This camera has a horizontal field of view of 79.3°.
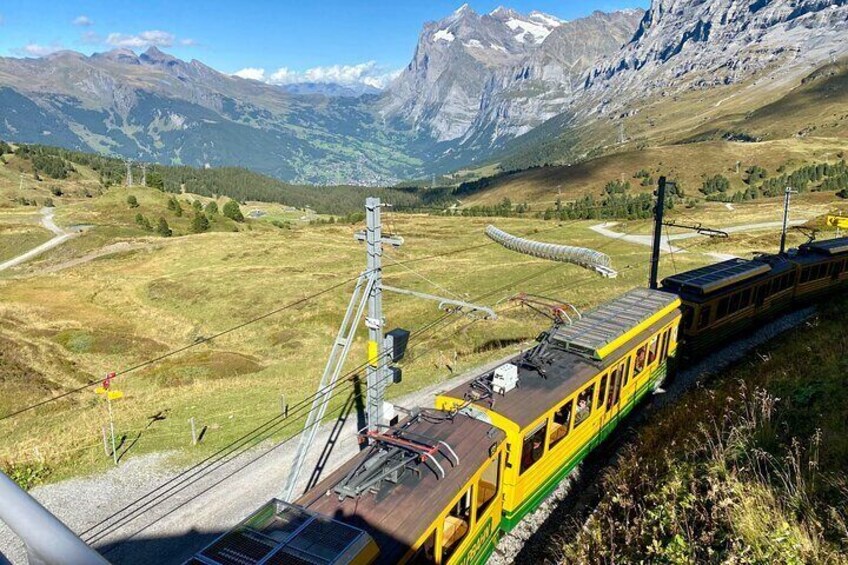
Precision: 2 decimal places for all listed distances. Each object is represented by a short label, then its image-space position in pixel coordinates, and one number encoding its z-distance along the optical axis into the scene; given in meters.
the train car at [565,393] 14.91
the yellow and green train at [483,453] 9.91
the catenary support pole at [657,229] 28.79
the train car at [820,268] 34.06
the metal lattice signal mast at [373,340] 16.25
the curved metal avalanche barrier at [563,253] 58.96
